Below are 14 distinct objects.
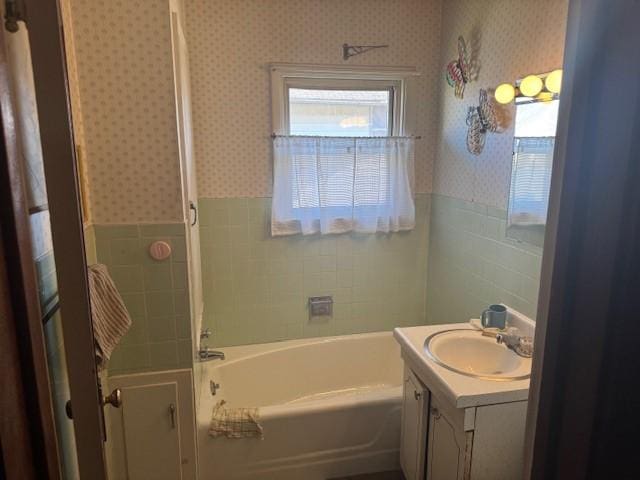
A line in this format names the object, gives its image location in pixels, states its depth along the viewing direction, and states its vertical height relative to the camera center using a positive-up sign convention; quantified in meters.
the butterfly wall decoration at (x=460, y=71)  2.49 +0.51
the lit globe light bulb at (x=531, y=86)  1.85 +0.31
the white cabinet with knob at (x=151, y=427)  1.88 -1.17
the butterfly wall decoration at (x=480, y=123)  2.26 +0.20
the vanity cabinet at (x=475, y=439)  1.52 -1.00
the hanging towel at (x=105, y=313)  1.20 -0.44
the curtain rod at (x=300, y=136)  2.66 +0.14
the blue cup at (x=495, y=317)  1.99 -0.71
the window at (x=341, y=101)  2.67 +0.37
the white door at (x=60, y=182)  0.61 -0.04
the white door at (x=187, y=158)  1.77 +0.00
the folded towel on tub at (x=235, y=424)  2.10 -1.26
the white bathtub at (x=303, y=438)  2.15 -1.40
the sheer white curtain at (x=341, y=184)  2.71 -0.16
